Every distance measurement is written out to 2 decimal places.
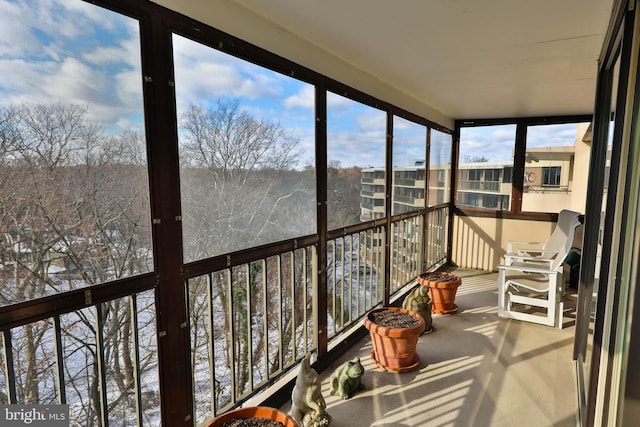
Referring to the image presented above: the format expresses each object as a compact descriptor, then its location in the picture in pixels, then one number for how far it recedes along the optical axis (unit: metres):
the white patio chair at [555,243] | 3.79
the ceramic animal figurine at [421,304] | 3.11
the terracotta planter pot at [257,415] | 1.59
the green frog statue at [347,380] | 2.28
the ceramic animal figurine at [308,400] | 1.90
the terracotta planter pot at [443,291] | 3.63
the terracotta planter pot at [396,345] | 2.55
